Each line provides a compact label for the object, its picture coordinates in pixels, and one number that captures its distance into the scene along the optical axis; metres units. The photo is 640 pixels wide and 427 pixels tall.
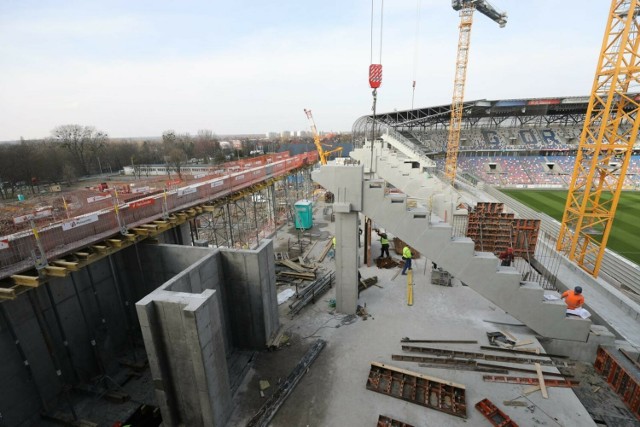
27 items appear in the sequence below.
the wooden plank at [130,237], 8.55
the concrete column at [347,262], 9.50
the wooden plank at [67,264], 6.80
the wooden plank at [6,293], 5.81
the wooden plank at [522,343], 8.59
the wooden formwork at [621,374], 7.02
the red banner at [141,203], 9.50
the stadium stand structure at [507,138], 43.84
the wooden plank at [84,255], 7.39
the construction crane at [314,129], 35.66
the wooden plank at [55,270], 6.66
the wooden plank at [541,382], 6.94
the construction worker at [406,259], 12.59
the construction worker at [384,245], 14.20
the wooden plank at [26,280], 6.27
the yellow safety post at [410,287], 10.92
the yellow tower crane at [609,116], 13.16
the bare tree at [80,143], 56.00
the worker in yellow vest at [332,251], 15.43
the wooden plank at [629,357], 7.61
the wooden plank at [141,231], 8.95
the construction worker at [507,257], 12.13
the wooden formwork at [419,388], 6.69
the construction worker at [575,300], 8.68
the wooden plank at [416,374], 7.06
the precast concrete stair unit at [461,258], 8.46
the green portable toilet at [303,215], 19.97
